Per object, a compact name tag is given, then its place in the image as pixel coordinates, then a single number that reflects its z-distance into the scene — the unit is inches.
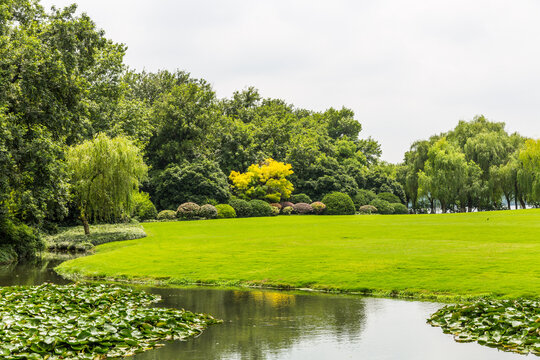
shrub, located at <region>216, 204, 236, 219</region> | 1974.7
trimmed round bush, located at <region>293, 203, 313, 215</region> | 2239.2
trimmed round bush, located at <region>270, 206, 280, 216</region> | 2119.2
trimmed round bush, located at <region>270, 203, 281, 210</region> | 2214.1
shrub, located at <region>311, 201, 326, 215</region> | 2256.9
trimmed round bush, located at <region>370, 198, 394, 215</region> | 2461.7
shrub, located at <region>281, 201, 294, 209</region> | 2256.2
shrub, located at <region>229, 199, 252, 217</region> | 2069.4
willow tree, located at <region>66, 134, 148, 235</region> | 1290.6
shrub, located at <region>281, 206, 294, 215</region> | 2194.9
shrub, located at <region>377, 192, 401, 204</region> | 2635.3
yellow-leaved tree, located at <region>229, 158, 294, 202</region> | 2249.0
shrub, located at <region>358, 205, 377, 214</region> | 2379.4
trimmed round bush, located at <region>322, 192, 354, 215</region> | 2266.2
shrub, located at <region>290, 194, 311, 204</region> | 2359.0
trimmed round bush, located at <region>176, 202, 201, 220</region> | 1942.7
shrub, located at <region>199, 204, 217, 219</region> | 1943.9
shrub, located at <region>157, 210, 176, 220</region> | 1971.5
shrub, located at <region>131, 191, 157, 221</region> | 1924.2
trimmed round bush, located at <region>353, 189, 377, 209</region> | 2486.5
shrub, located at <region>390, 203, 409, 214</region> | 2532.0
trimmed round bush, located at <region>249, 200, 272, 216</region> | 2070.6
